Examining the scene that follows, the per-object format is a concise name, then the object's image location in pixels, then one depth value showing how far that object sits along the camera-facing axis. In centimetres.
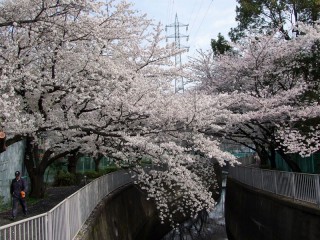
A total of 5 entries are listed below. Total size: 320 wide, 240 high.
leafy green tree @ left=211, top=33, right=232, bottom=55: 2653
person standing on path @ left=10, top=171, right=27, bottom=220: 1248
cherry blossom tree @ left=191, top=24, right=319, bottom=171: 1612
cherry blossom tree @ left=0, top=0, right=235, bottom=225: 1045
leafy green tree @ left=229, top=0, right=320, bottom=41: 2018
